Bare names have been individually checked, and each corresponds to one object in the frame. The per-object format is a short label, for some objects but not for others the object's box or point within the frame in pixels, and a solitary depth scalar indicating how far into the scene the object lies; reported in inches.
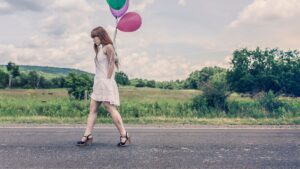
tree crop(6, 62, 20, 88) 3314.5
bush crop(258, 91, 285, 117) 525.3
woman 217.3
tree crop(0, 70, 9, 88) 3220.2
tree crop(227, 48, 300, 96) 1416.1
